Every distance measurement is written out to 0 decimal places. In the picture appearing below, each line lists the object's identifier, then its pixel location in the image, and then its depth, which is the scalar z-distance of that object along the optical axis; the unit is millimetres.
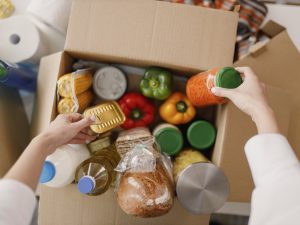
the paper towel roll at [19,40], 849
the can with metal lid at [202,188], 724
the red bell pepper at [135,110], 920
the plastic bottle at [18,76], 805
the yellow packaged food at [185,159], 831
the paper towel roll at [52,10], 857
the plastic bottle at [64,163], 727
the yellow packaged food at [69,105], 795
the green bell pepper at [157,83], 876
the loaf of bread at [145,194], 695
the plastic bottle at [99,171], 747
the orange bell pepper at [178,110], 898
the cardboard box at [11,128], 829
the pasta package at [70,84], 781
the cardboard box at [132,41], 790
